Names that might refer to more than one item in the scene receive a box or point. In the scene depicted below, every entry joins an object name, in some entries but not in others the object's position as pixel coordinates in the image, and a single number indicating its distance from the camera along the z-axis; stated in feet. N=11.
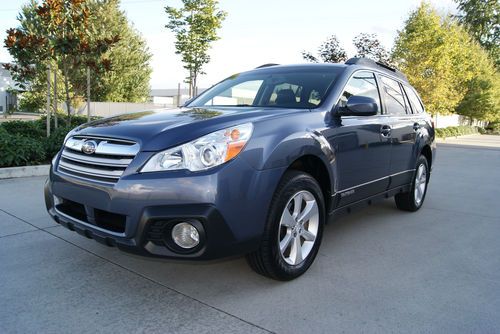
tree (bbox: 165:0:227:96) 59.67
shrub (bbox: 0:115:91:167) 21.98
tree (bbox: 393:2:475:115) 66.74
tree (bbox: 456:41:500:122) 99.86
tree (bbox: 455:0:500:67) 166.09
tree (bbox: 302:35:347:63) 57.41
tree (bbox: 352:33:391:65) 59.26
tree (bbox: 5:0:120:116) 28.94
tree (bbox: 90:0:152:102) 85.87
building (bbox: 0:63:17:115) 126.93
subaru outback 8.14
